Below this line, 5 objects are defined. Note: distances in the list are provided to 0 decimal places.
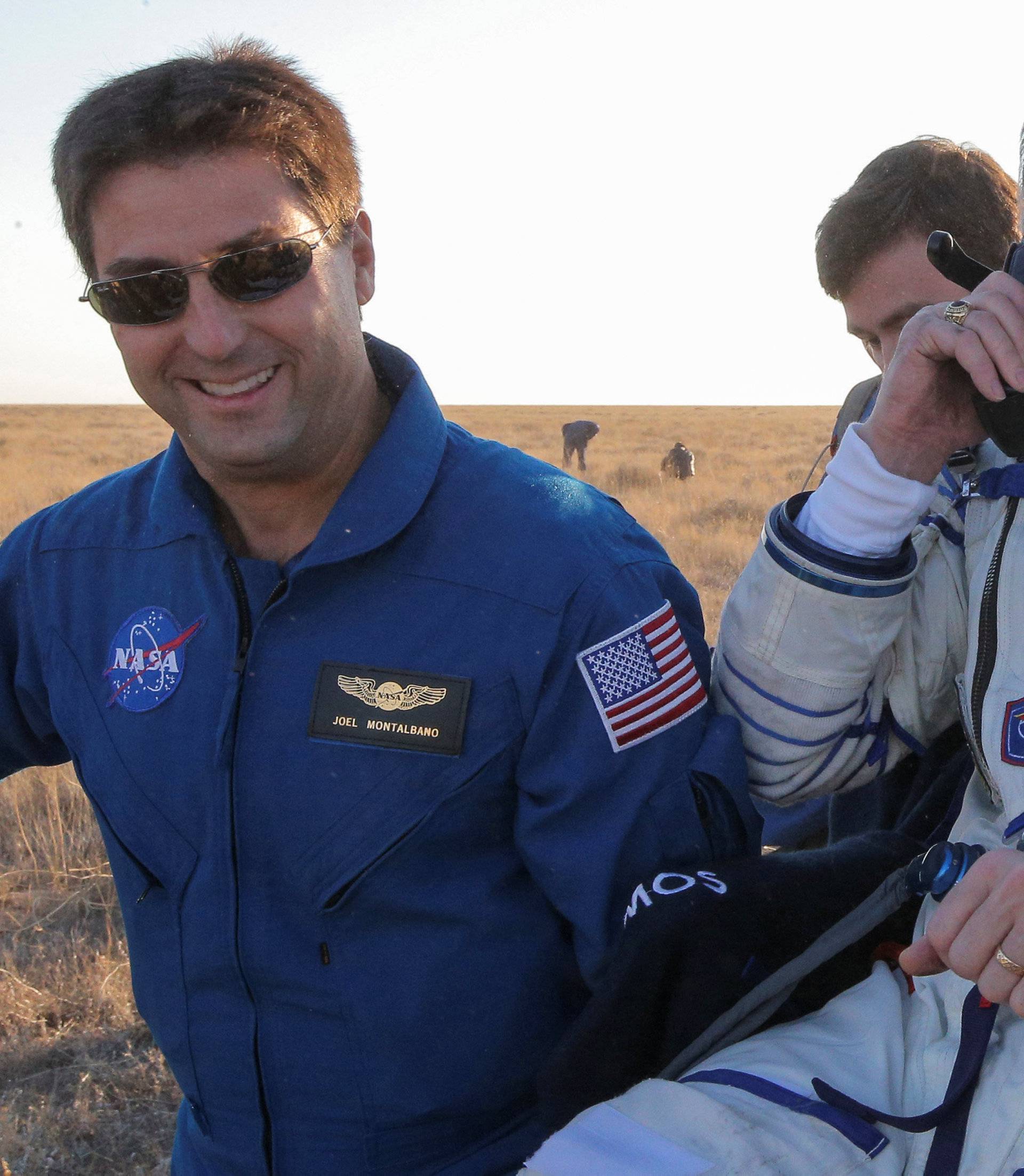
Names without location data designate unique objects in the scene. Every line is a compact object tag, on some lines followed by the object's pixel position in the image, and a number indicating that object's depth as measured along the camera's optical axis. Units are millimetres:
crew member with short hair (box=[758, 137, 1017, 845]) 2865
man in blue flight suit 1912
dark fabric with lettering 1620
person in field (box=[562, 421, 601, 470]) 21109
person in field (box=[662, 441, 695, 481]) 18516
